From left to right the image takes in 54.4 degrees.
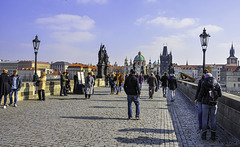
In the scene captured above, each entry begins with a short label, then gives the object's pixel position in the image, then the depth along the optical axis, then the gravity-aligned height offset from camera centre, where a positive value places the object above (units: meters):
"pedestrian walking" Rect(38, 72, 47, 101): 13.34 -0.77
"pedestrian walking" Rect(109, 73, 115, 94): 18.60 -1.22
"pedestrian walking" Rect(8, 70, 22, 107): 10.91 -0.60
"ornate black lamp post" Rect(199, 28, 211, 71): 14.07 +2.13
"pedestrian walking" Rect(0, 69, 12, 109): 10.21 -0.61
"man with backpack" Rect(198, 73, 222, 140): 5.75 -0.66
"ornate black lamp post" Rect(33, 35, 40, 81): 17.33 +1.95
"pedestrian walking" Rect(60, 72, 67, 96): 15.95 -0.78
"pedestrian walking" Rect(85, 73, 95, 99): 14.36 -0.86
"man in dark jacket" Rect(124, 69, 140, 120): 8.37 -0.66
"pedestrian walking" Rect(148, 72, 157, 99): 15.30 -0.84
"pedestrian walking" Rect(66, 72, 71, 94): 17.27 -1.06
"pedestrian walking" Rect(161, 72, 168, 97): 16.77 -0.59
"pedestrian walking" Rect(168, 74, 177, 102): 13.65 -0.77
